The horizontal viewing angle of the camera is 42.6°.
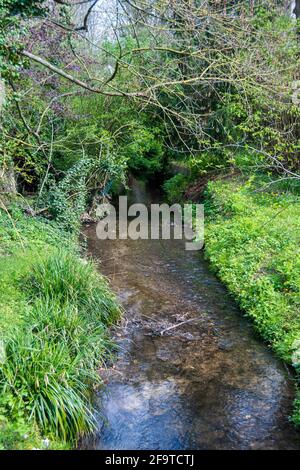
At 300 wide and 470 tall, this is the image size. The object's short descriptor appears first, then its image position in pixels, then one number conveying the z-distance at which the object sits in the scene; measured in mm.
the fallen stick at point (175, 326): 6257
